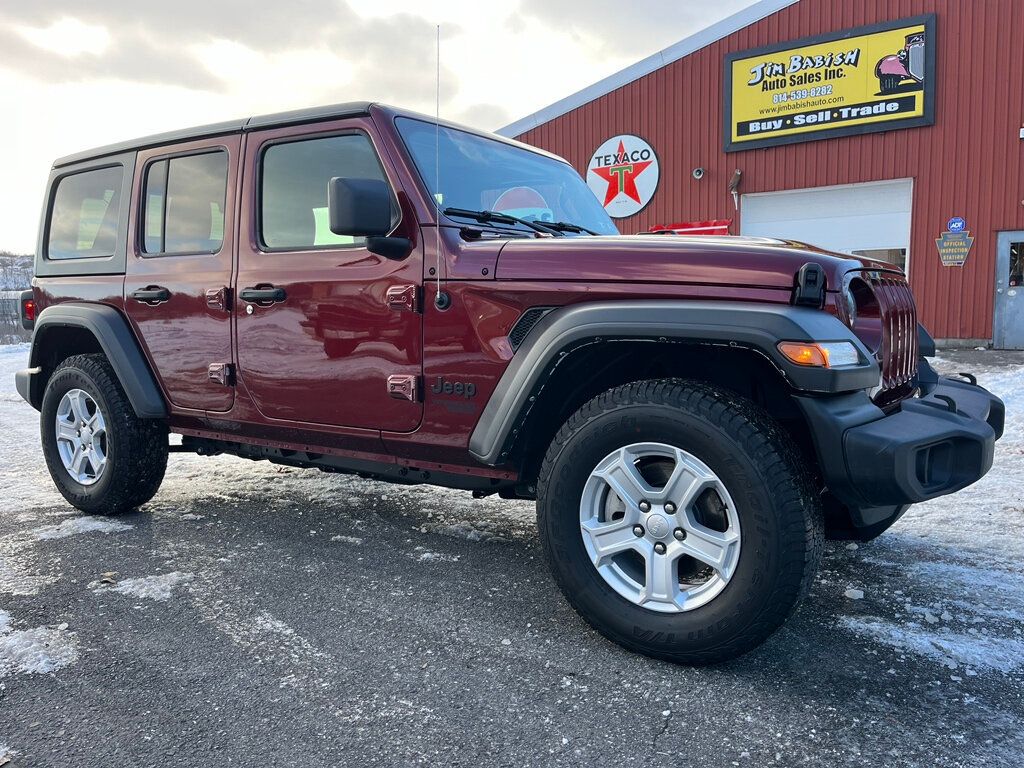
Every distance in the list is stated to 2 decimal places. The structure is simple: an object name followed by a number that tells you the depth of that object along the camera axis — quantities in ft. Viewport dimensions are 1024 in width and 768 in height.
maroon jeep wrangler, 7.43
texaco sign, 49.47
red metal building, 40.55
